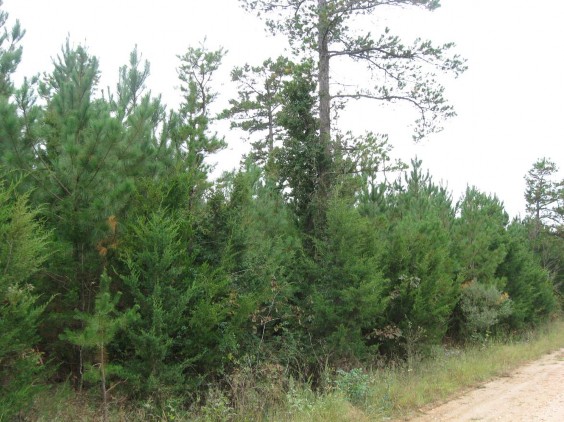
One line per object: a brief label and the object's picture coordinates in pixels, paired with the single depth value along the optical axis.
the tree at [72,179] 6.93
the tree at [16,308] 5.39
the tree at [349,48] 14.14
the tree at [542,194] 38.06
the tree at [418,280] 11.97
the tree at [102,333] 5.86
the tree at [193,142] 8.47
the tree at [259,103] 25.42
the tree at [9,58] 8.48
